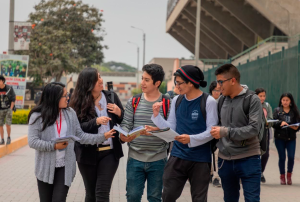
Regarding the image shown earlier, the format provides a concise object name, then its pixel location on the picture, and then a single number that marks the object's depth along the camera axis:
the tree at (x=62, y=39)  38.44
